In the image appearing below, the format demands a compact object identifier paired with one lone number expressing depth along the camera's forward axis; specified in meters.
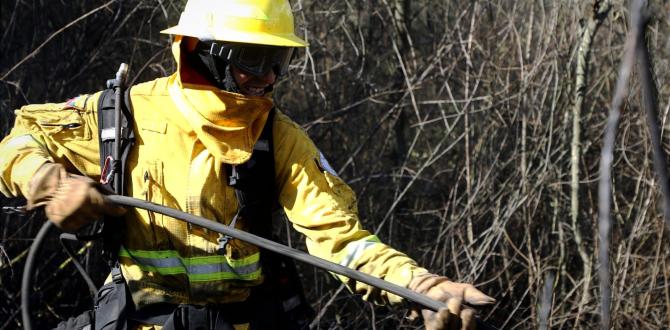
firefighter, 5.54
